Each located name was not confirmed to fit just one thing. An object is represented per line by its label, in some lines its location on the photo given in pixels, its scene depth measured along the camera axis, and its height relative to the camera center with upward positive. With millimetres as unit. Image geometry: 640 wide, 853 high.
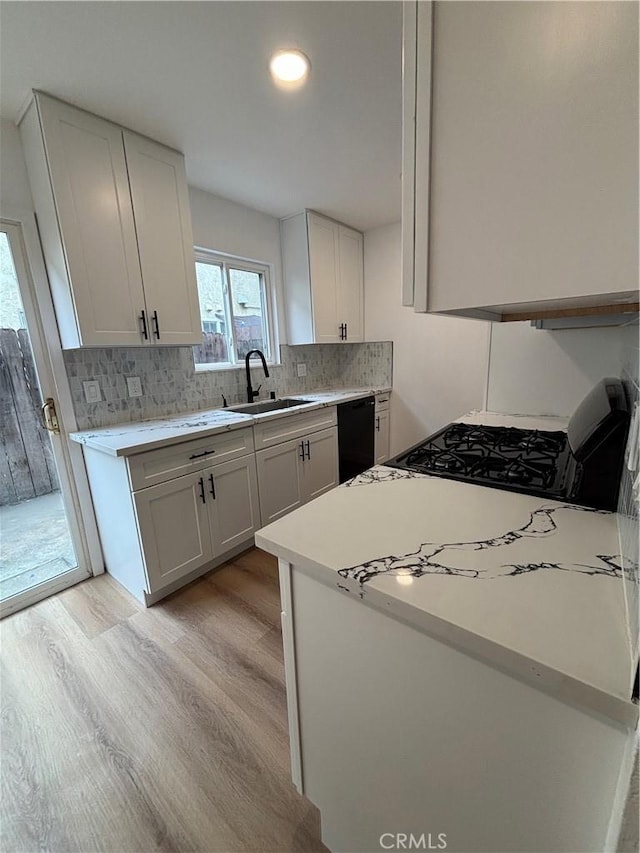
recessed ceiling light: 1376 +1130
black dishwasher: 3102 -829
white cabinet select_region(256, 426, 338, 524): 2428 -925
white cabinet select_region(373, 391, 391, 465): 3537 -848
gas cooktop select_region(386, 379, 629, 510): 809 -396
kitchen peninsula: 485 -531
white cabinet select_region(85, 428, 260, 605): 1777 -863
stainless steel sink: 2718 -466
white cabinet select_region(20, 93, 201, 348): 1613 +666
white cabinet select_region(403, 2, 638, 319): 424 +254
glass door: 1793 -588
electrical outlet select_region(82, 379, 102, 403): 2027 -198
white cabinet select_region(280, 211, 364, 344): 3004 +644
